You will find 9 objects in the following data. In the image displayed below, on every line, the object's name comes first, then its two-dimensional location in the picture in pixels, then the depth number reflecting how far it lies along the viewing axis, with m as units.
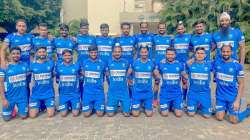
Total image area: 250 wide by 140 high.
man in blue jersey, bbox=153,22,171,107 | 7.70
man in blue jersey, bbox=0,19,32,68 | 7.16
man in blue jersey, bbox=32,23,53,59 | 7.50
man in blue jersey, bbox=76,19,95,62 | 7.70
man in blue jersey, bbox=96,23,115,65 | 7.74
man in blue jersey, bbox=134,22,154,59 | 7.83
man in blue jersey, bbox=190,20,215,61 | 7.17
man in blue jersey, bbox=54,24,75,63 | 7.59
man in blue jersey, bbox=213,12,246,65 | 6.90
